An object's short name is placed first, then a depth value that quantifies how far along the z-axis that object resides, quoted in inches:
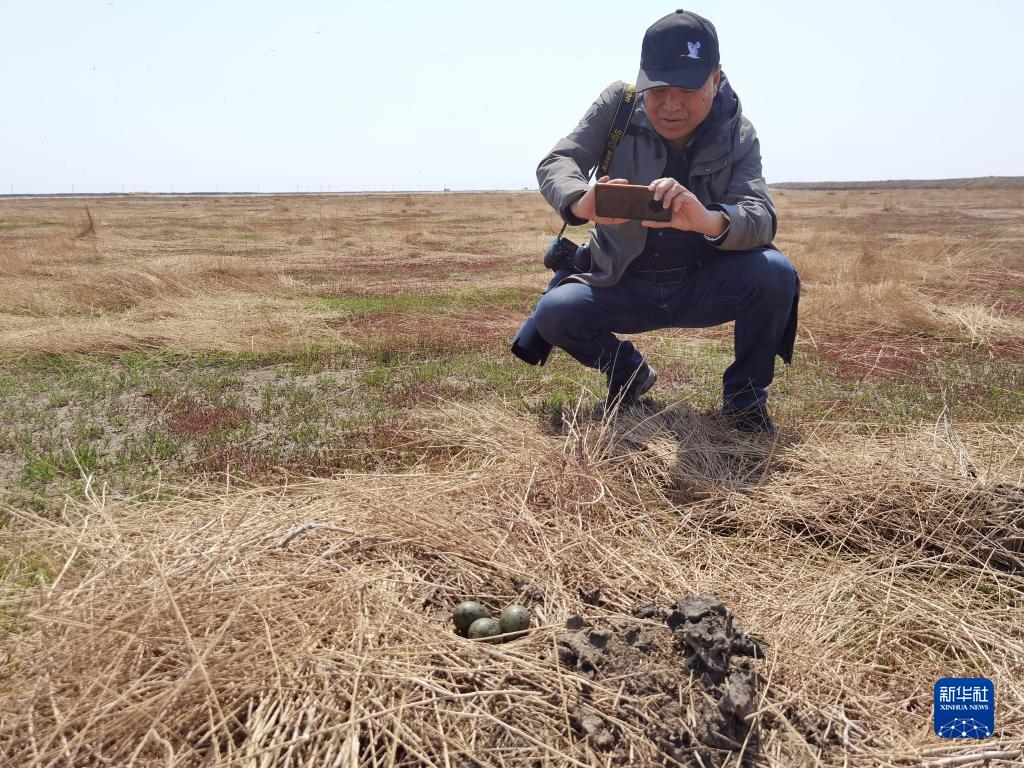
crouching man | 124.3
